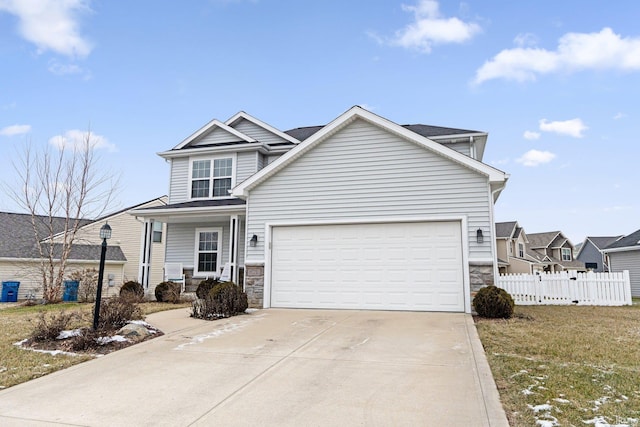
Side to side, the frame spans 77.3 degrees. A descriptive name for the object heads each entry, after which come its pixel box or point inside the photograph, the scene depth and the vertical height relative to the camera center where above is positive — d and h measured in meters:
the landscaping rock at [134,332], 6.84 -1.13
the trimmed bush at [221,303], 9.23 -0.84
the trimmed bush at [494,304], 8.71 -0.71
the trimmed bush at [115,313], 7.18 -0.86
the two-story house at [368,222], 9.99 +1.25
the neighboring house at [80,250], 20.81 +0.88
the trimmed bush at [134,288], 12.84 -0.70
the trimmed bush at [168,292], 12.84 -0.81
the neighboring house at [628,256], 22.66 +0.95
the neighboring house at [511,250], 33.03 +1.79
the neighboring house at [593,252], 40.88 +2.11
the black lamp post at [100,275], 6.88 -0.16
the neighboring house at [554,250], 40.72 +2.28
